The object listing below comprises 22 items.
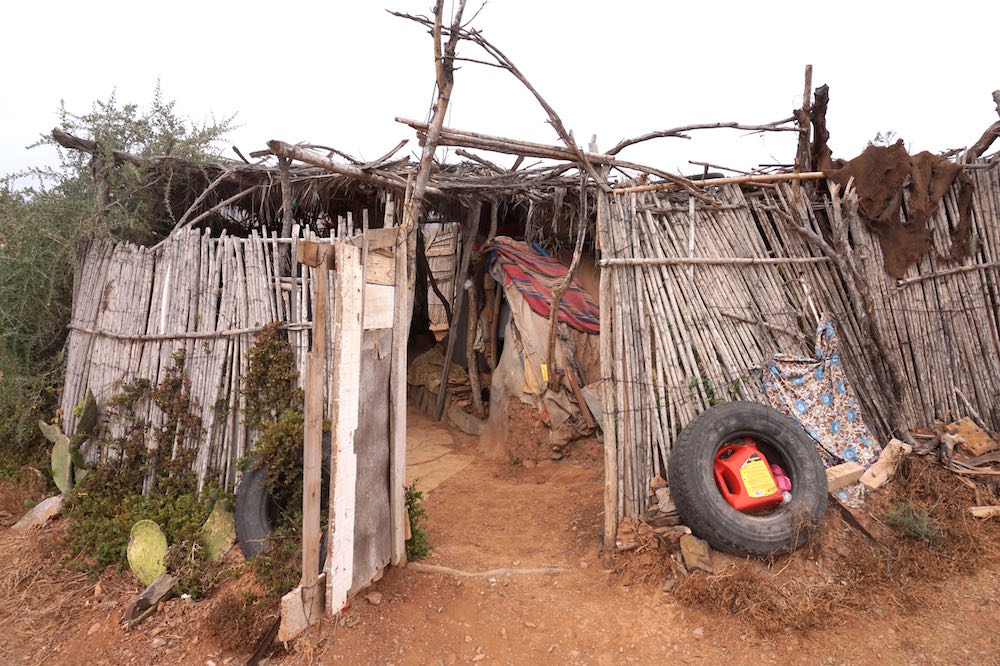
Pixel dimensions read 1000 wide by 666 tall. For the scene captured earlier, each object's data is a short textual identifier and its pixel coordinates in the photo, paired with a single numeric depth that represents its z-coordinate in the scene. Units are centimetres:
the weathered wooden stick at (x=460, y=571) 355
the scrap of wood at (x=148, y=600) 348
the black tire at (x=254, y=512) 383
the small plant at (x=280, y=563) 346
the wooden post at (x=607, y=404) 380
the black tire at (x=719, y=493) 342
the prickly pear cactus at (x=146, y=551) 380
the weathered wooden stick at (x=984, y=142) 473
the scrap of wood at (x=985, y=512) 373
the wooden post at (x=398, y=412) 334
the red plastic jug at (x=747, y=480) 367
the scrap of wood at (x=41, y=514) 470
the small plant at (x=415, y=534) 367
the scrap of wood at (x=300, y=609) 277
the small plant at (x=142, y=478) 421
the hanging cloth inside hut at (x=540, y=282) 662
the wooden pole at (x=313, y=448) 283
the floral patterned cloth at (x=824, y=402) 415
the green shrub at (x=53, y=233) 535
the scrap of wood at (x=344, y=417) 283
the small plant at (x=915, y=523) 353
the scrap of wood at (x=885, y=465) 396
